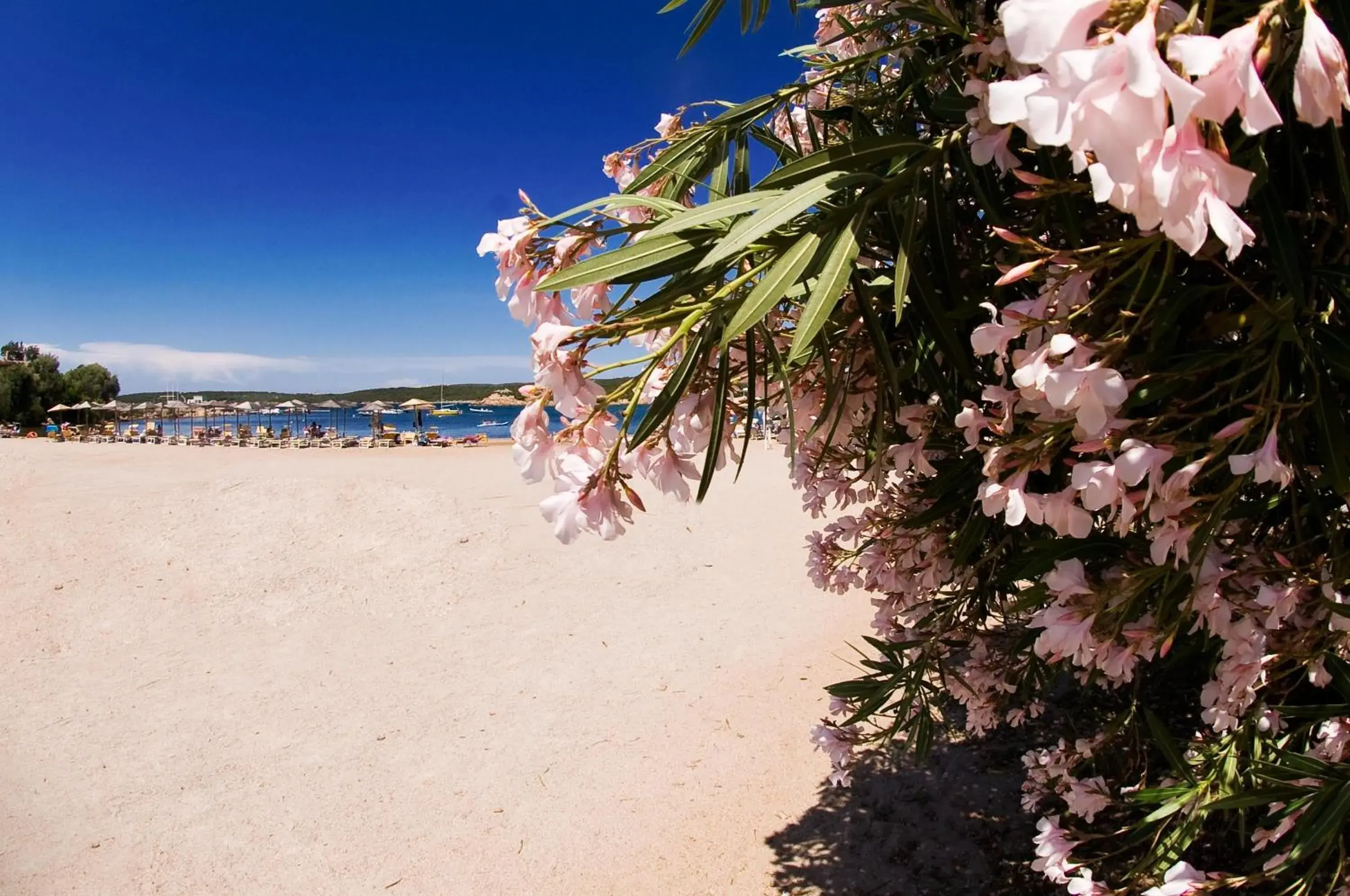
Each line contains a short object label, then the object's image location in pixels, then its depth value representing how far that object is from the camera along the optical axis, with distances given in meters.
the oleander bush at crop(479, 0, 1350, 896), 0.48
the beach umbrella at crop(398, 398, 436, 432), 32.66
